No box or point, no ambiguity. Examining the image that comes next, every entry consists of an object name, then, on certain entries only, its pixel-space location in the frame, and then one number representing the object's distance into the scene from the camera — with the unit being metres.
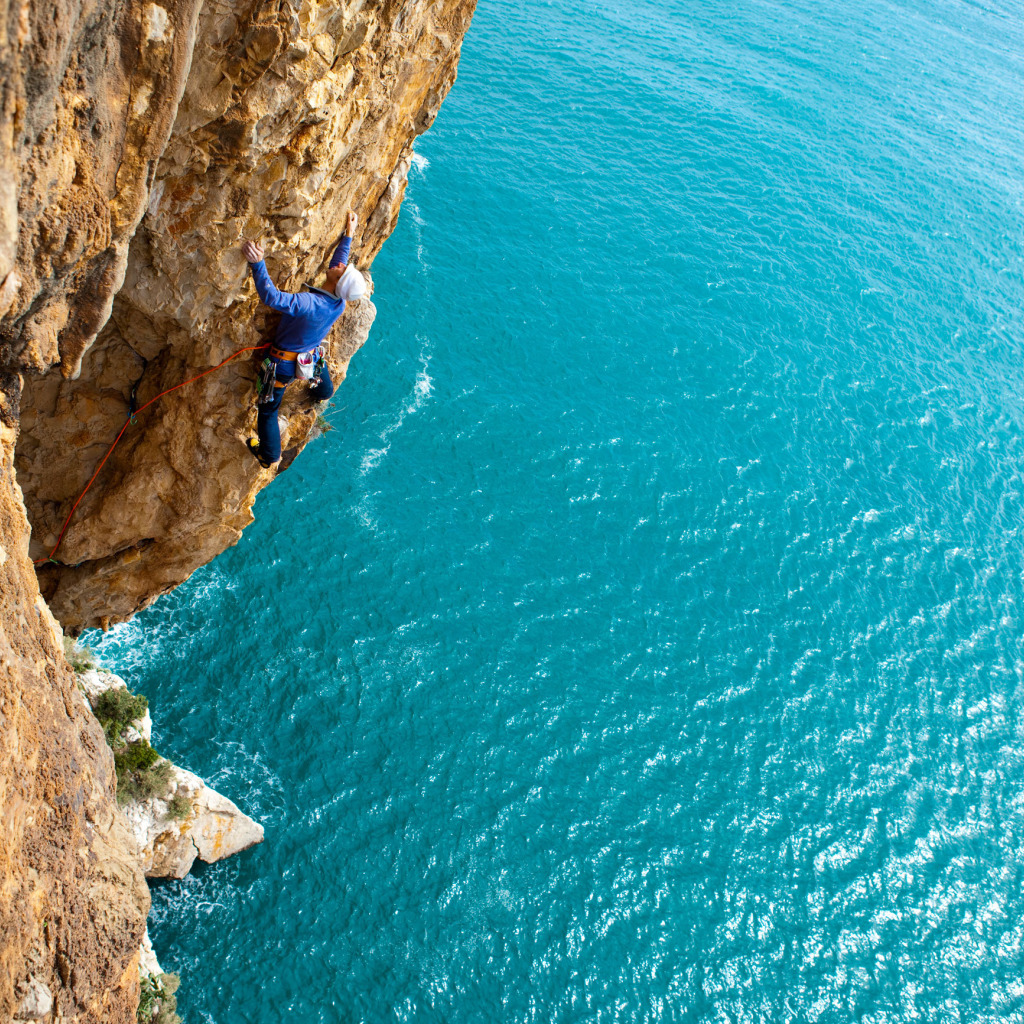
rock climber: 12.21
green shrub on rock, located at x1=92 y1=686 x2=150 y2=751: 18.27
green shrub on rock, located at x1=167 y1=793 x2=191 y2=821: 19.22
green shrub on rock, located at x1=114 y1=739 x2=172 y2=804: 18.56
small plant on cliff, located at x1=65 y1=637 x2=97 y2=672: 18.00
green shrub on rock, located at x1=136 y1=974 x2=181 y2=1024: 15.76
